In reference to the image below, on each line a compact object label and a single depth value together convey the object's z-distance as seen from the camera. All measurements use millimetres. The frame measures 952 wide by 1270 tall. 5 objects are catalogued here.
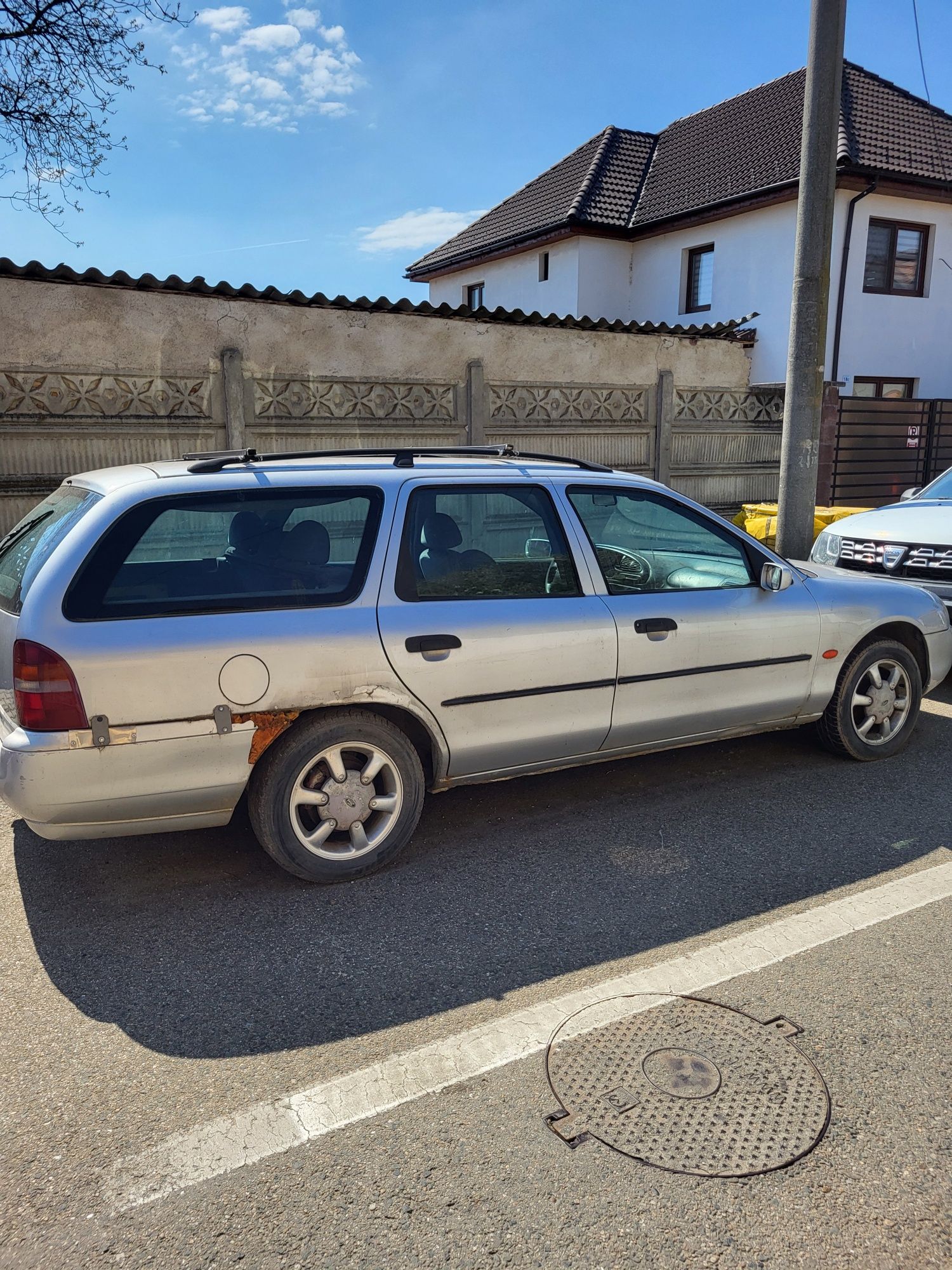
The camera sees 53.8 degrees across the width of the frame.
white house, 15352
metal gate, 14055
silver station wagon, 3361
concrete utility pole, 7566
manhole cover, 2379
